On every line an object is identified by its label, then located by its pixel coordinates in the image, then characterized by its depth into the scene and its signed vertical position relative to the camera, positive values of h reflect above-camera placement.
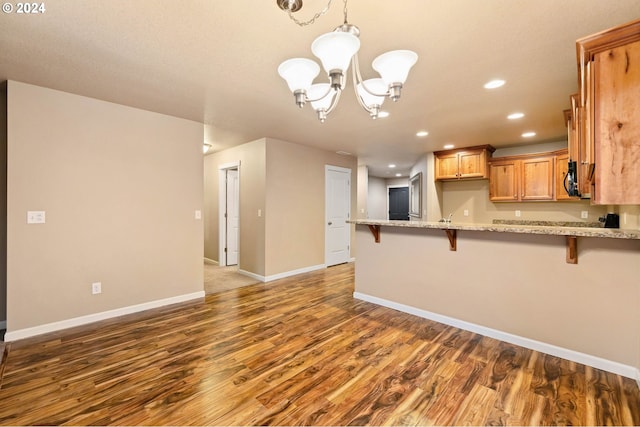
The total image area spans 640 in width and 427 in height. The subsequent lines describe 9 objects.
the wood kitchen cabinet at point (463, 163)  5.27 +0.94
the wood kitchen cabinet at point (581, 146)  1.58 +0.44
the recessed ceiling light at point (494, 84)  2.58 +1.16
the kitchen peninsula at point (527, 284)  2.16 -0.66
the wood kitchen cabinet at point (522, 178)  4.78 +0.58
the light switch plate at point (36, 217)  2.77 -0.02
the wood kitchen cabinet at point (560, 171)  4.59 +0.64
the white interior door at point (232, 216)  6.00 -0.05
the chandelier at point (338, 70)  1.42 +0.81
